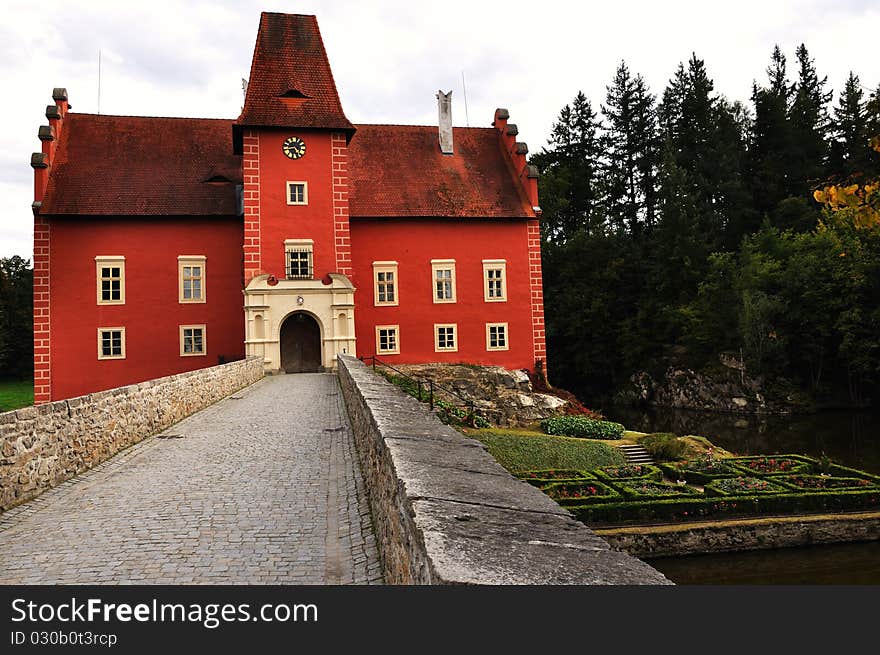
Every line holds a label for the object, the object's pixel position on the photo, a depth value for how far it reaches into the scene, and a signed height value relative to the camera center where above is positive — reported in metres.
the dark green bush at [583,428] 24.52 -3.05
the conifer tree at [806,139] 49.94 +14.66
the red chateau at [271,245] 29.50 +4.91
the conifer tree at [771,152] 50.62 +14.20
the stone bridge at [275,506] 3.02 -1.52
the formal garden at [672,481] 15.14 -3.55
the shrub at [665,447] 21.84 -3.43
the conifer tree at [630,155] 56.00 +15.57
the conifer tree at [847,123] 49.00 +15.70
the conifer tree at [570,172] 56.44 +14.59
